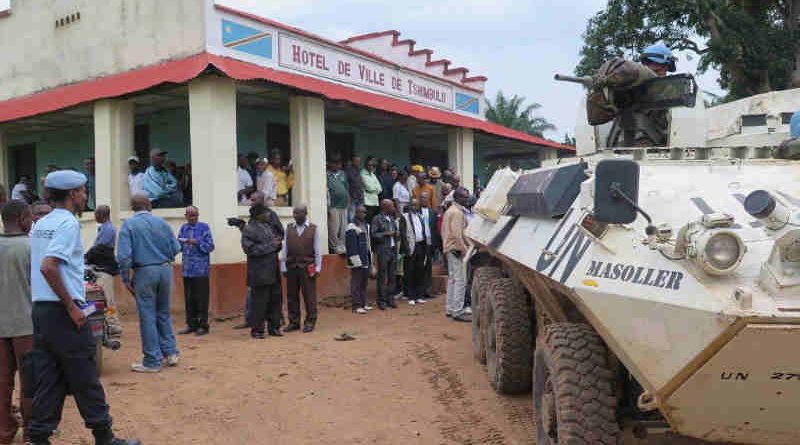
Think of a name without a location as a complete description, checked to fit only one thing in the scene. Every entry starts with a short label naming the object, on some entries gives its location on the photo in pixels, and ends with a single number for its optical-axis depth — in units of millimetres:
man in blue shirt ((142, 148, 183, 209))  10484
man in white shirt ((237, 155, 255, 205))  10828
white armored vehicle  2861
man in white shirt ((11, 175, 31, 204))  12406
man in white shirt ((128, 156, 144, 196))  10922
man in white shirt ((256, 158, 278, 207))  10688
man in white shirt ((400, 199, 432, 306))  11164
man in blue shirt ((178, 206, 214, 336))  8703
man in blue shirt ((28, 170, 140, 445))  4098
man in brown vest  9055
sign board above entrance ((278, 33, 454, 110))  11555
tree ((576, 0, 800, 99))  16438
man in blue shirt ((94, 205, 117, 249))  8498
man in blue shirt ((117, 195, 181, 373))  6801
